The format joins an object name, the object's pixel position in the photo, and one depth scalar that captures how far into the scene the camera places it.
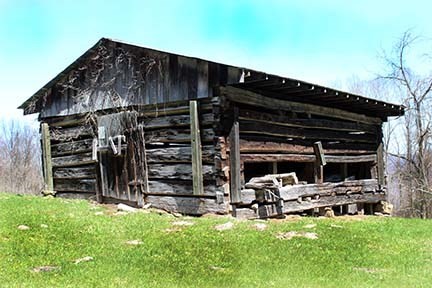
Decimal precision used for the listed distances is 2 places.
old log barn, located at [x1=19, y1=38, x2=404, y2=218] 10.72
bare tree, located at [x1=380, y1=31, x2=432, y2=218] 26.33
